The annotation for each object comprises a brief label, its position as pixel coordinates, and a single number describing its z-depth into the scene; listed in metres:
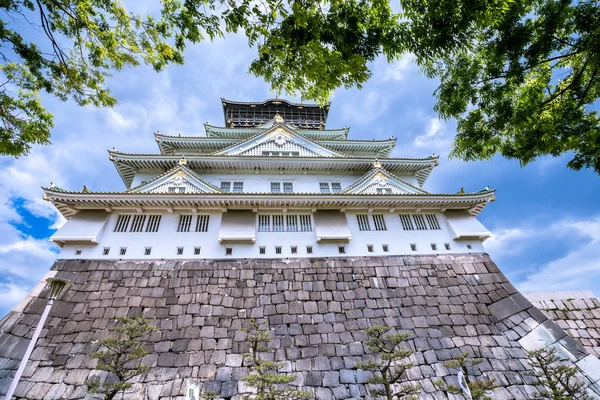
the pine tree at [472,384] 6.75
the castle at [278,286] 8.12
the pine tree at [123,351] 6.16
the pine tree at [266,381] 6.15
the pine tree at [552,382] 7.04
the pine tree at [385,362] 6.59
